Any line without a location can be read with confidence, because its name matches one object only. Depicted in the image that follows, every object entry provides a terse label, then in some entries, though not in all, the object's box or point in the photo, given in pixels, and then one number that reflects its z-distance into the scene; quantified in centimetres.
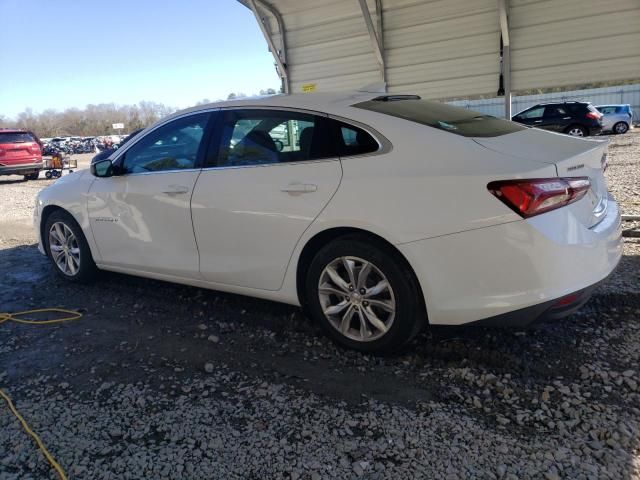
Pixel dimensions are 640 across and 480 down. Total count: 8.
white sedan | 265
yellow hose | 411
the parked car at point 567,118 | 1961
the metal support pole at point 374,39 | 636
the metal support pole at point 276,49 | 720
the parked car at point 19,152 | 1722
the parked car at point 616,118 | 2400
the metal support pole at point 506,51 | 589
